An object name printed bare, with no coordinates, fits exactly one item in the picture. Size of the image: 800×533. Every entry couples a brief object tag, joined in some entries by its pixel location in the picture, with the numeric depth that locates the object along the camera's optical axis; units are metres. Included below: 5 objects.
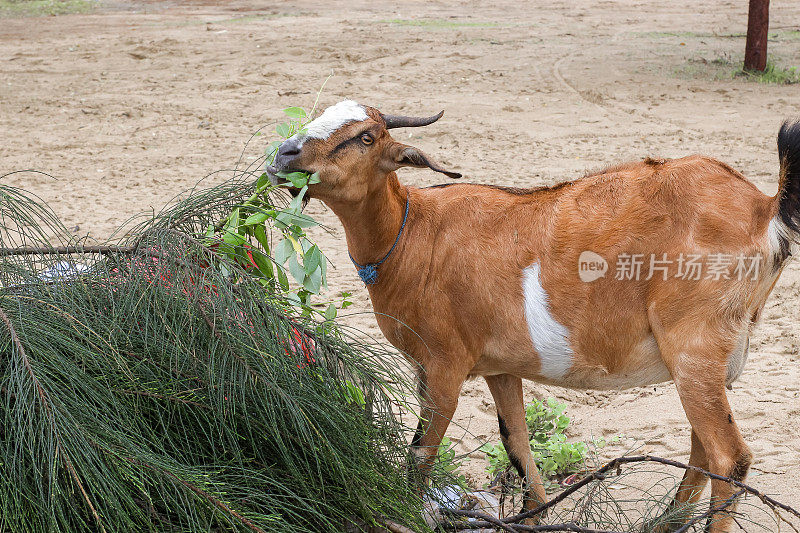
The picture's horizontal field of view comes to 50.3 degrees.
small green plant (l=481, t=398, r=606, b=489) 4.12
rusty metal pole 10.42
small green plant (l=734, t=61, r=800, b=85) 10.36
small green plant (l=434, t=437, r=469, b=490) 2.67
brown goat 3.23
